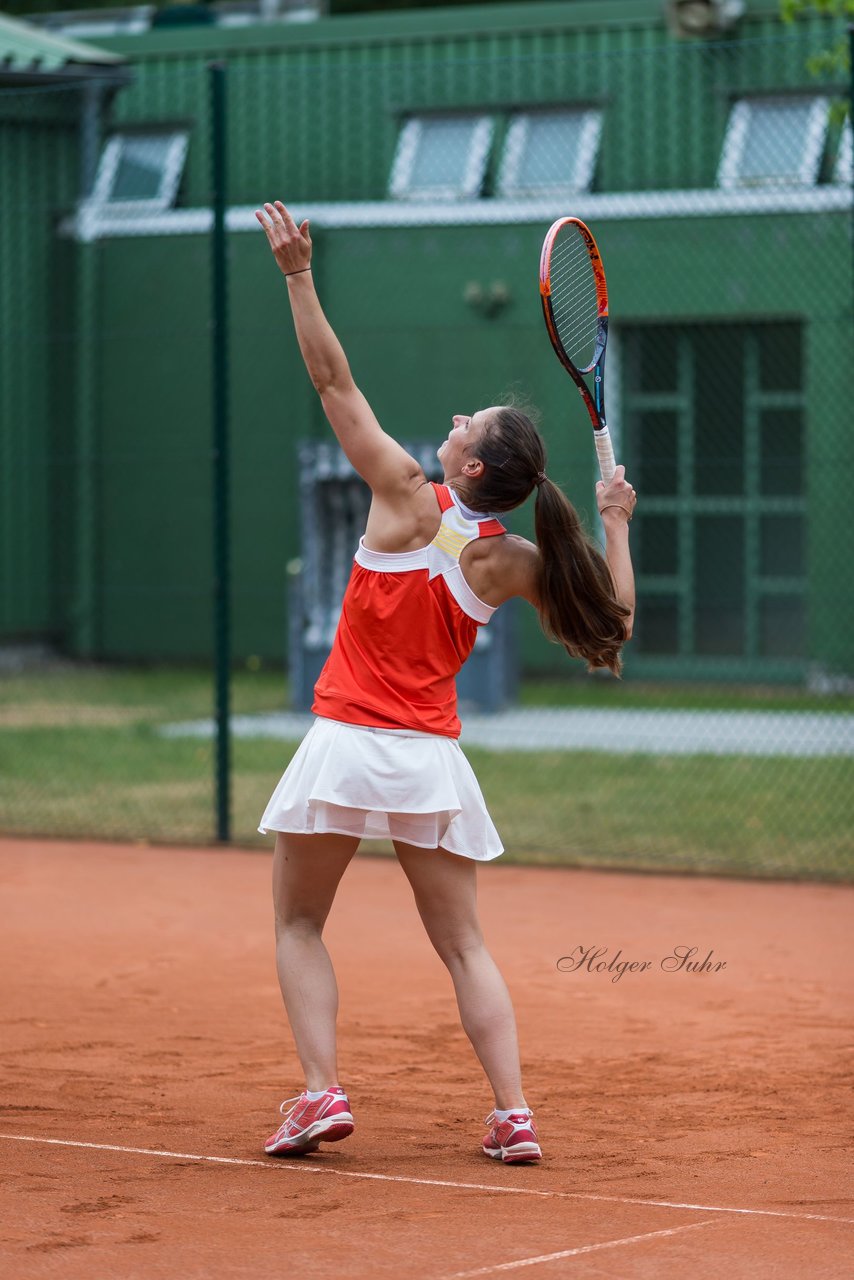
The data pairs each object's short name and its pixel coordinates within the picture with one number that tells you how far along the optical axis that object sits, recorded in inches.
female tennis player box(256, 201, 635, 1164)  333.7
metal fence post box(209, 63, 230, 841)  697.0
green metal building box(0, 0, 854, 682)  935.0
